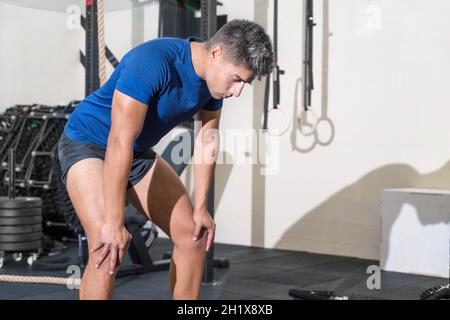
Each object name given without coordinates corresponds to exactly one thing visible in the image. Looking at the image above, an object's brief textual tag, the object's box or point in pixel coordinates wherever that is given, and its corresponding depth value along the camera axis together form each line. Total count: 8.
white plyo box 4.19
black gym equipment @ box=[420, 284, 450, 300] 3.08
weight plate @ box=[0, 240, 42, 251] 4.35
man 1.78
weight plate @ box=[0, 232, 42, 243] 4.36
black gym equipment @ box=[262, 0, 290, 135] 4.40
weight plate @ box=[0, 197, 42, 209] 4.36
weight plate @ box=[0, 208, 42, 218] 4.36
